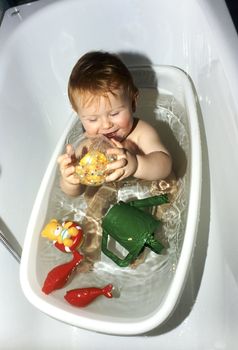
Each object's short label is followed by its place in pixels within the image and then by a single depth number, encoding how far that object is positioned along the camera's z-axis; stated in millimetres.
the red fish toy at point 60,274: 1021
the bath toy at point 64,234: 1032
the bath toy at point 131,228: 993
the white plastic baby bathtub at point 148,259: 946
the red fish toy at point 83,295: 1012
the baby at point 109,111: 994
